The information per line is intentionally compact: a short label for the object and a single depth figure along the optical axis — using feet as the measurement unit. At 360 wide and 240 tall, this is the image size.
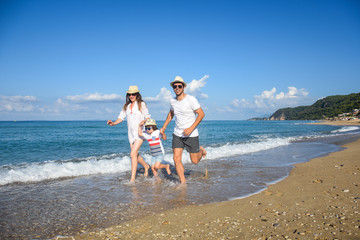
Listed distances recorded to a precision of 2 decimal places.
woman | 19.58
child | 19.79
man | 16.74
